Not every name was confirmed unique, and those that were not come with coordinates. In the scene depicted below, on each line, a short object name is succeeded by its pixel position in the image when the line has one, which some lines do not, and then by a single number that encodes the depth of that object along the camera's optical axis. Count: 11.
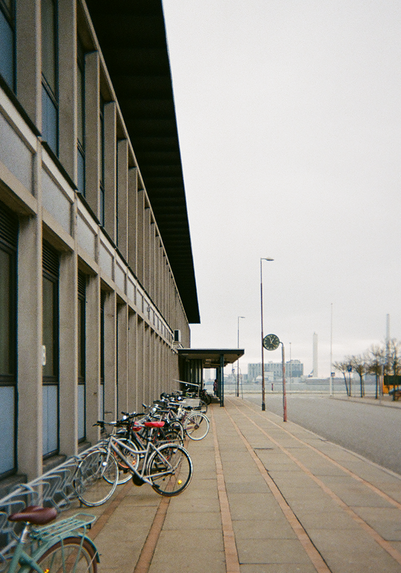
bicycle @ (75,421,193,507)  7.80
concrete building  6.46
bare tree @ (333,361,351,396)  64.86
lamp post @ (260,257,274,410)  35.81
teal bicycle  3.32
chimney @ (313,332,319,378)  116.71
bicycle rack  4.55
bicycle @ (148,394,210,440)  13.59
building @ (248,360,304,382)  164.25
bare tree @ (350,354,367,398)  56.13
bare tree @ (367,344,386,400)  50.83
